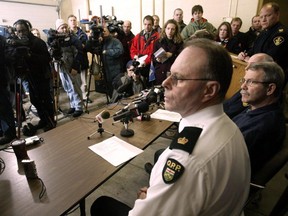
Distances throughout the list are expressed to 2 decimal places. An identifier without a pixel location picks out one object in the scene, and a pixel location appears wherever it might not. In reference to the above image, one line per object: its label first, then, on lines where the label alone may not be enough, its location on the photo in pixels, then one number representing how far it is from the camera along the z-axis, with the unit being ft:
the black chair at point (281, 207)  3.45
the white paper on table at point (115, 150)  4.07
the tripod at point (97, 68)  12.13
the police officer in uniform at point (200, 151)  2.08
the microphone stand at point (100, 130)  5.07
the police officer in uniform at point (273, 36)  7.78
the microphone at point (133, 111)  4.84
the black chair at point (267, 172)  3.43
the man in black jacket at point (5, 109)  8.48
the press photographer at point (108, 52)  11.13
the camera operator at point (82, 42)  12.03
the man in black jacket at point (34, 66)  8.30
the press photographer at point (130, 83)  8.07
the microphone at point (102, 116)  4.91
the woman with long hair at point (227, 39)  10.87
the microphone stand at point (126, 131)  4.93
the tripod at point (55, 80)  10.48
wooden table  3.02
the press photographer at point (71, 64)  10.73
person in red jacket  11.32
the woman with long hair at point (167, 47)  9.61
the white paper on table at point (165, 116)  5.94
